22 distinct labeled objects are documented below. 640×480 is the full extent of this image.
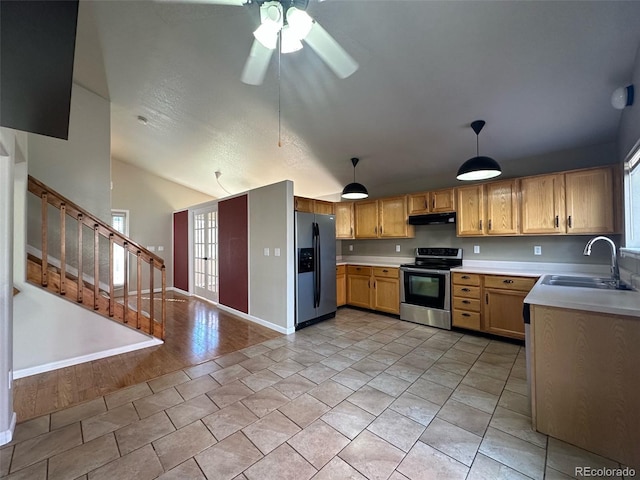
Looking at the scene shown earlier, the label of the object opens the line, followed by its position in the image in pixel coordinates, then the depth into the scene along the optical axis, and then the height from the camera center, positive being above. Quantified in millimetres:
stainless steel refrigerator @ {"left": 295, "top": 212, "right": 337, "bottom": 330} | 3938 -384
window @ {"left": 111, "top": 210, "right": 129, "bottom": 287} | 6246 +314
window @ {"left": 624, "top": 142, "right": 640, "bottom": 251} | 2469 +395
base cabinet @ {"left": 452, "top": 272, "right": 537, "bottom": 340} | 3268 -812
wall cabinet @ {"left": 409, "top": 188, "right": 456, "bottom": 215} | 4066 +671
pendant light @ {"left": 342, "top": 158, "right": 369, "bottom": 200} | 3826 +771
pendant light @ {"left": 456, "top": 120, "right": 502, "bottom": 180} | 2549 +722
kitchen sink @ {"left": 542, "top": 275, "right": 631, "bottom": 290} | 2273 -405
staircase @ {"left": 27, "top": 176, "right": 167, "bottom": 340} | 2809 -229
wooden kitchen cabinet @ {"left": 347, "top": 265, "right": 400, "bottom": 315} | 4488 -818
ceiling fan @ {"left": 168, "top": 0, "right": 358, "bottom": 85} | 1686 +1653
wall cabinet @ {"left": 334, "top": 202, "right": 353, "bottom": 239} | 5352 +490
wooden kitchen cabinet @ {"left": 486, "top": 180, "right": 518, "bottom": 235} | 3520 +476
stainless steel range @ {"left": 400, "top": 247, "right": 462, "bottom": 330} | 3879 -705
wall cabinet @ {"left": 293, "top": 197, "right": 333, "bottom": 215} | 3997 +630
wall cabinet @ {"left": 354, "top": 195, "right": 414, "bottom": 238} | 4645 +470
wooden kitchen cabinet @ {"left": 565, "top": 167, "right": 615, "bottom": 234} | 2900 +460
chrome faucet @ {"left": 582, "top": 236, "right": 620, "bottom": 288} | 2231 -254
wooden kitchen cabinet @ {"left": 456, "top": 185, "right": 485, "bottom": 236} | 3787 +475
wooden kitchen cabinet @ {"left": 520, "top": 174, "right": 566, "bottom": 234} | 3195 +470
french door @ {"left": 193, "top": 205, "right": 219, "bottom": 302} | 5633 -171
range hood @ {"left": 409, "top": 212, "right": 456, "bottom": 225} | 4023 +389
